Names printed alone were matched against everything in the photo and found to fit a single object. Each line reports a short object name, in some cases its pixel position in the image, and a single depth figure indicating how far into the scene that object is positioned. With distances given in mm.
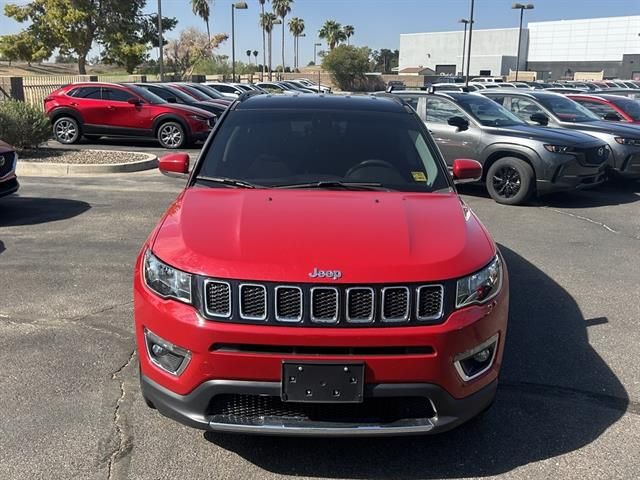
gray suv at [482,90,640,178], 10688
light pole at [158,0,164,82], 31156
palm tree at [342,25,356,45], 93375
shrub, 12102
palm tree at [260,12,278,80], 75812
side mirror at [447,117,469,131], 10000
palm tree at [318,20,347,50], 93000
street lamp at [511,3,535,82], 44625
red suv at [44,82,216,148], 15461
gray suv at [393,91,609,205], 9344
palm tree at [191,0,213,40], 83688
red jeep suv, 2623
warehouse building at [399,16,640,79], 93250
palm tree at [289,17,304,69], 97062
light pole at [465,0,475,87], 42534
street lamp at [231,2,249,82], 36688
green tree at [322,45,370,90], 66812
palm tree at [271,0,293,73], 85375
